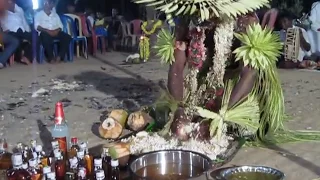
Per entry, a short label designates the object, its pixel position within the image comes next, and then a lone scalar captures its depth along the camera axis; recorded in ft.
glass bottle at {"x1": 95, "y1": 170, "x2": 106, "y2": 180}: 9.15
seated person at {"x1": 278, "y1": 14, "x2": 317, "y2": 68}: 27.63
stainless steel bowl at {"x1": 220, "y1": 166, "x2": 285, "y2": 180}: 8.99
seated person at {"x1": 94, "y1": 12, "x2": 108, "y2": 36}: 35.53
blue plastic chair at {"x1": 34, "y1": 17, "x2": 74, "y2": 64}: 31.19
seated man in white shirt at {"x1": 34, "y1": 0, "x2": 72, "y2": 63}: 31.09
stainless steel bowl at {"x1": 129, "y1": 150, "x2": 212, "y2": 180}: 9.93
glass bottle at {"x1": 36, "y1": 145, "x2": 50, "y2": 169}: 10.07
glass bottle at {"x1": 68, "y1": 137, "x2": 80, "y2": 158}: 10.79
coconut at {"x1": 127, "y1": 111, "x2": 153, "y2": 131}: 14.16
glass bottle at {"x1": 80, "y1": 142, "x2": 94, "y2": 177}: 10.04
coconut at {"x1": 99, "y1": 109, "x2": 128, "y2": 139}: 13.93
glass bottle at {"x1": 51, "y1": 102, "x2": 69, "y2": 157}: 11.63
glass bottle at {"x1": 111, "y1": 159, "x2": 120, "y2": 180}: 9.81
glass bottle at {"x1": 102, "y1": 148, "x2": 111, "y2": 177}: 10.10
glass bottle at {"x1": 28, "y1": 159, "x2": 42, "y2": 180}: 9.51
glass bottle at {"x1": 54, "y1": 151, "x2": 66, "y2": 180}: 10.28
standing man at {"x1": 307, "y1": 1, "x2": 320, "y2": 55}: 28.48
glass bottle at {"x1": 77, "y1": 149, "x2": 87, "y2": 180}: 9.47
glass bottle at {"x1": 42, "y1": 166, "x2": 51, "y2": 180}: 9.25
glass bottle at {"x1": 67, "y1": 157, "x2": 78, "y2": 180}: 9.64
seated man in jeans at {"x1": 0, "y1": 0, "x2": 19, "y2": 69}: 29.17
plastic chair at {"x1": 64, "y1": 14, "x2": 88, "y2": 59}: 33.63
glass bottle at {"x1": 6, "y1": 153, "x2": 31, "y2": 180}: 9.61
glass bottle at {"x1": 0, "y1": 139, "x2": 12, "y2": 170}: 11.53
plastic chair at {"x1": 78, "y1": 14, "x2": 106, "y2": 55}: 34.27
